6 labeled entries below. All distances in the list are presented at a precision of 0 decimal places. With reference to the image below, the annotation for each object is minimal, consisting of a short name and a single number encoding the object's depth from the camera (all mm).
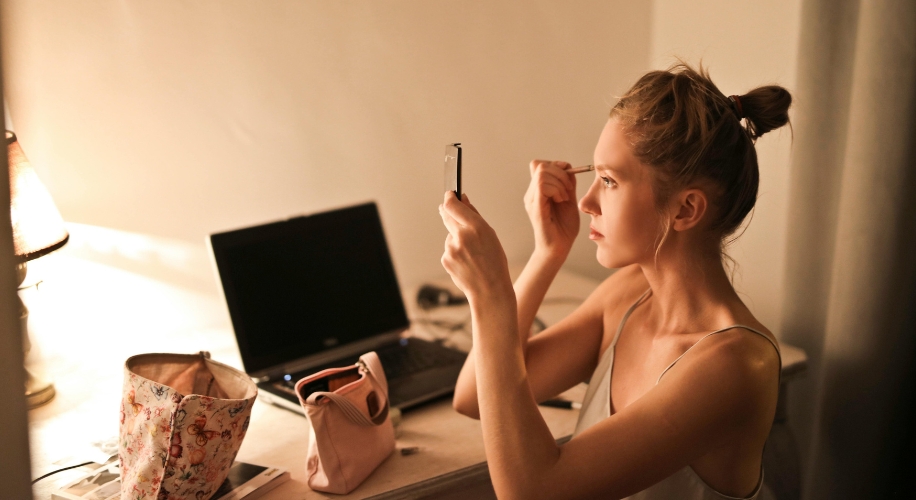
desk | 1006
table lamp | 1051
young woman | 844
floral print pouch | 831
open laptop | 1251
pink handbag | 934
